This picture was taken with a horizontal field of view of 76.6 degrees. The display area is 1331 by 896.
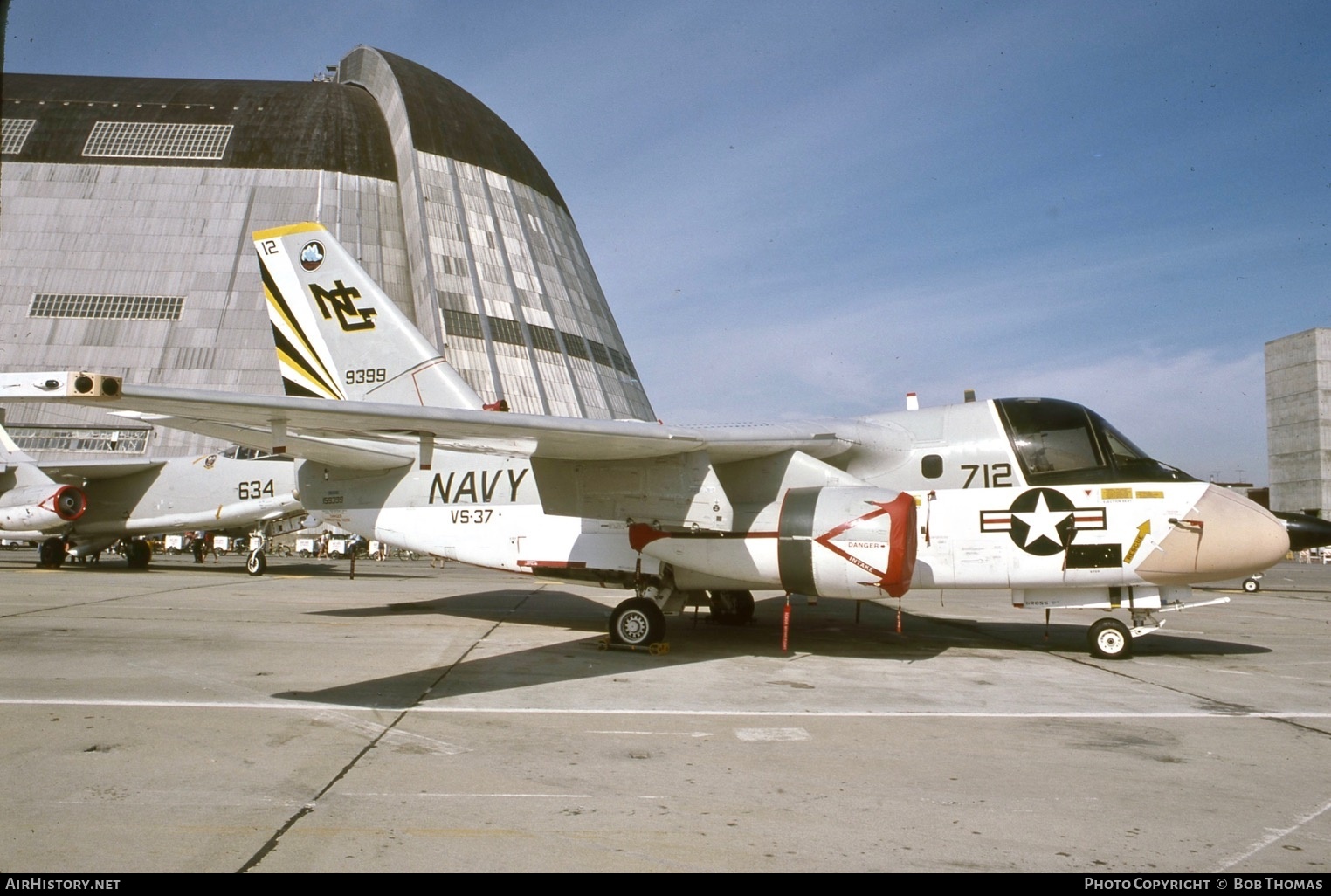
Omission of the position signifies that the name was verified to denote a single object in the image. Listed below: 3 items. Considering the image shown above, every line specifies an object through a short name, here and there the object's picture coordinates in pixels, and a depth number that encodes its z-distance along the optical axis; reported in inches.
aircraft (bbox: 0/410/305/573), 866.1
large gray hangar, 1724.9
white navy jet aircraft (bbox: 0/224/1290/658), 381.1
